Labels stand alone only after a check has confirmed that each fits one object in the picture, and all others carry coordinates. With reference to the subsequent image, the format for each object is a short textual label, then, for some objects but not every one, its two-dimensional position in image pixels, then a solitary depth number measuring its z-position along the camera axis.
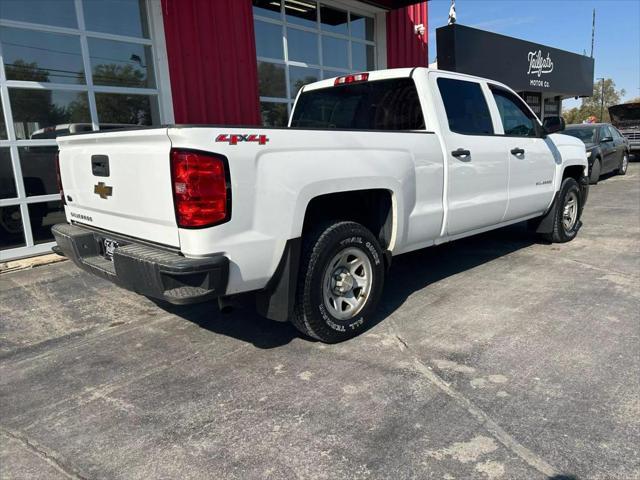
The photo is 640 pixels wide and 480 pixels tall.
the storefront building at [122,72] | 6.20
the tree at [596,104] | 64.03
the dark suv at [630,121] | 18.42
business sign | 13.74
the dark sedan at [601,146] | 12.57
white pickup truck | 2.79
